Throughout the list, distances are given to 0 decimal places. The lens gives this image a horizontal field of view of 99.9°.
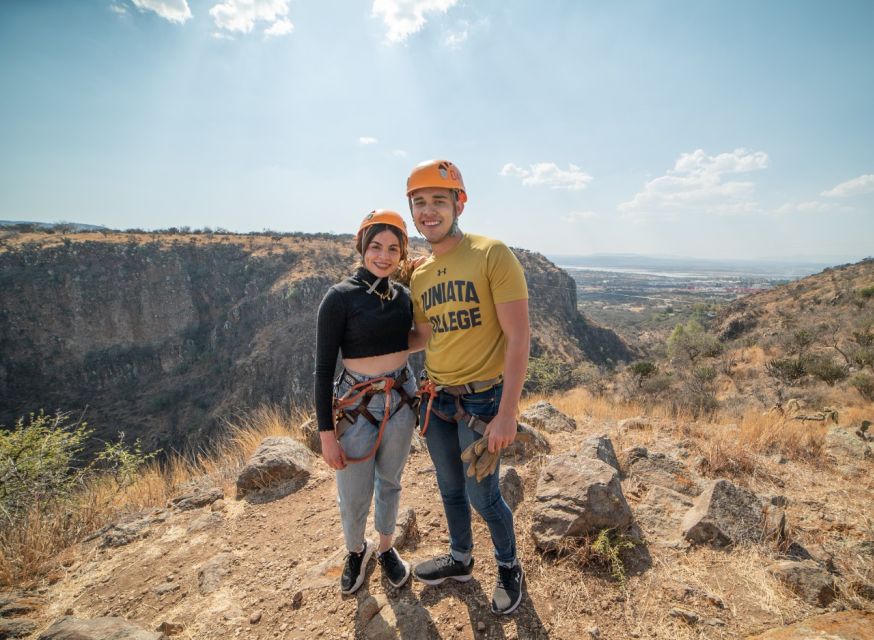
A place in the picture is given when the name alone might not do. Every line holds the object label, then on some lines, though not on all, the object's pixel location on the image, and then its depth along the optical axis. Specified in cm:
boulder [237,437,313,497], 423
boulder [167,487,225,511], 399
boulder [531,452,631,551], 274
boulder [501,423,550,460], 444
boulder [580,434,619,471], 383
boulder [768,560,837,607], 214
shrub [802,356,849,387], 1036
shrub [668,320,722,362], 1939
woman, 218
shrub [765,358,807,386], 1153
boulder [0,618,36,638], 230
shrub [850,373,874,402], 851
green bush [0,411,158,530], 403
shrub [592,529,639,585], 251
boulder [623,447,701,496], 365
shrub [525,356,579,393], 2063
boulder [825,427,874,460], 437
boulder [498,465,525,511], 345
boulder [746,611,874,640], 170
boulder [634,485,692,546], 292
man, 193
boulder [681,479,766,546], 273
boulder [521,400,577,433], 554
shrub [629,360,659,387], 1727
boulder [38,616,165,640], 203
